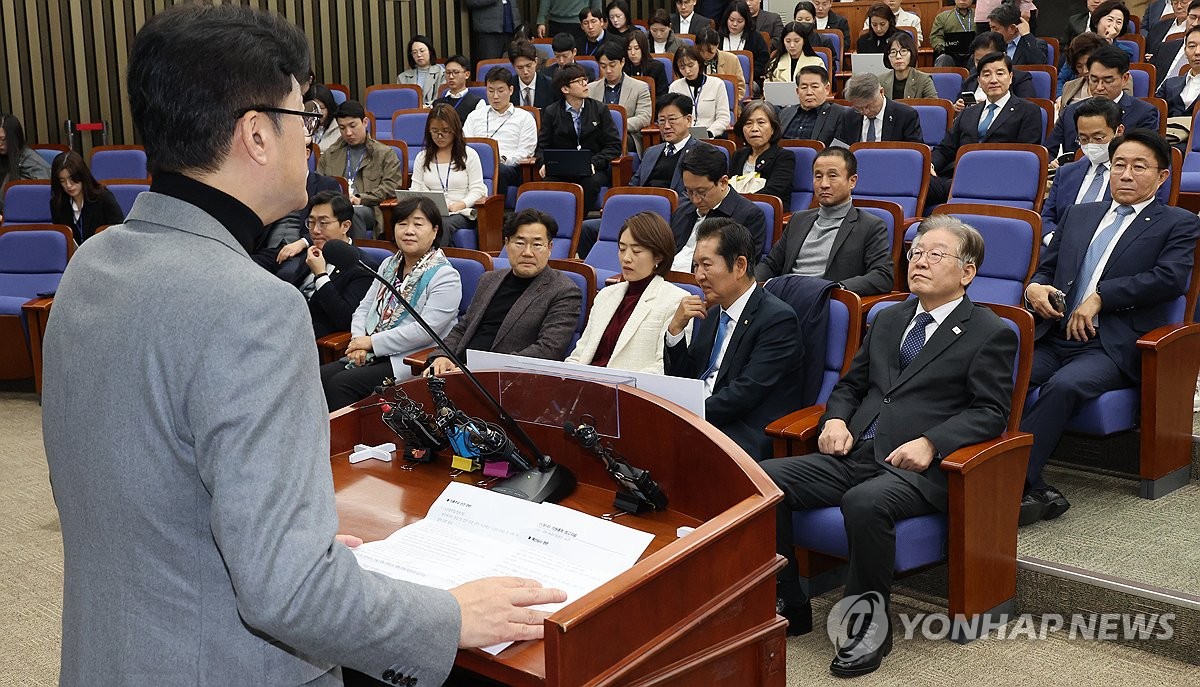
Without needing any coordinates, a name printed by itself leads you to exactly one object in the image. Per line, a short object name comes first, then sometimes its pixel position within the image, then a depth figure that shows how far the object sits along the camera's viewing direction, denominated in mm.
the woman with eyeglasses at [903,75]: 6484
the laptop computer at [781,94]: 6766
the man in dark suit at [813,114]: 5727
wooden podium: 1175
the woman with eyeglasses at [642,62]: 7711
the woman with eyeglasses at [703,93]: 6883
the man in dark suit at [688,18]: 9109
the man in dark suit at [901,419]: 2576
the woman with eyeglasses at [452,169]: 5852
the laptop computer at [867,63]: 7074
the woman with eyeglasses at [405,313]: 4090
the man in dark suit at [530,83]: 7633
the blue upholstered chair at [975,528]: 2592
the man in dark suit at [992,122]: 5406
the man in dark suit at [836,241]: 4008
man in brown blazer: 3723
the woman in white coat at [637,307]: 3375
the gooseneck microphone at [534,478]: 1648
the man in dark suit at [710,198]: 4410
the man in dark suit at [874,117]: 5609
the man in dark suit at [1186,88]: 5539
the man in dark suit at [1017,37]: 7070
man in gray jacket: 911
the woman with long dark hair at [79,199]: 5758
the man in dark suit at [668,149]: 5586
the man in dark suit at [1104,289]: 3199
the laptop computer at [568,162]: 6418
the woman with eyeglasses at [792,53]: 7352
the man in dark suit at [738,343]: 3020
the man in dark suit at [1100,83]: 5199
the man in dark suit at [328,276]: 4504
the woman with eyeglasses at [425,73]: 8508
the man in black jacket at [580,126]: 6582
